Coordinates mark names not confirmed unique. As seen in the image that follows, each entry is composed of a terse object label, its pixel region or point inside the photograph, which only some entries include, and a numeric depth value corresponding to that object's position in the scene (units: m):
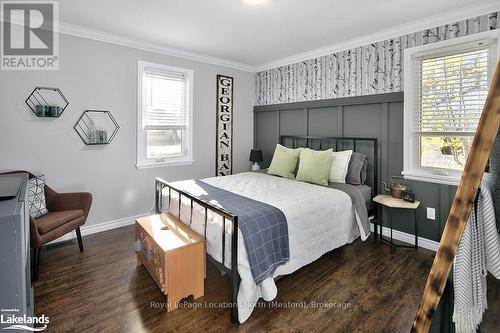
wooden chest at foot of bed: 2.01
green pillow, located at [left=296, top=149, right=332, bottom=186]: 3.34
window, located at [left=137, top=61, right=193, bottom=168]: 3.87
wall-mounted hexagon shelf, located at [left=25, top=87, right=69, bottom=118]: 3.02
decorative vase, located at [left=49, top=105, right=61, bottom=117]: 3.07
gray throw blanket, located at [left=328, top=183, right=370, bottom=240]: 2.94
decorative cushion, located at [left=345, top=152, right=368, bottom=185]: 3.40
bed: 1.94
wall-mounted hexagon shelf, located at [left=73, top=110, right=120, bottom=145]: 3.39
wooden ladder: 0.84
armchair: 2.45
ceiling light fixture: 2.61
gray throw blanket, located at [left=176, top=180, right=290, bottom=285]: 1.97
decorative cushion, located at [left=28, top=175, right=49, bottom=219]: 2.76
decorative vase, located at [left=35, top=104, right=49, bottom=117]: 3.00
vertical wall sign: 4.70
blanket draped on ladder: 0.94
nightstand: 2.93
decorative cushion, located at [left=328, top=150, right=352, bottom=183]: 3.41
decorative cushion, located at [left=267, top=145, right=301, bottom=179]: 3.78
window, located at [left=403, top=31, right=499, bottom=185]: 2.72
